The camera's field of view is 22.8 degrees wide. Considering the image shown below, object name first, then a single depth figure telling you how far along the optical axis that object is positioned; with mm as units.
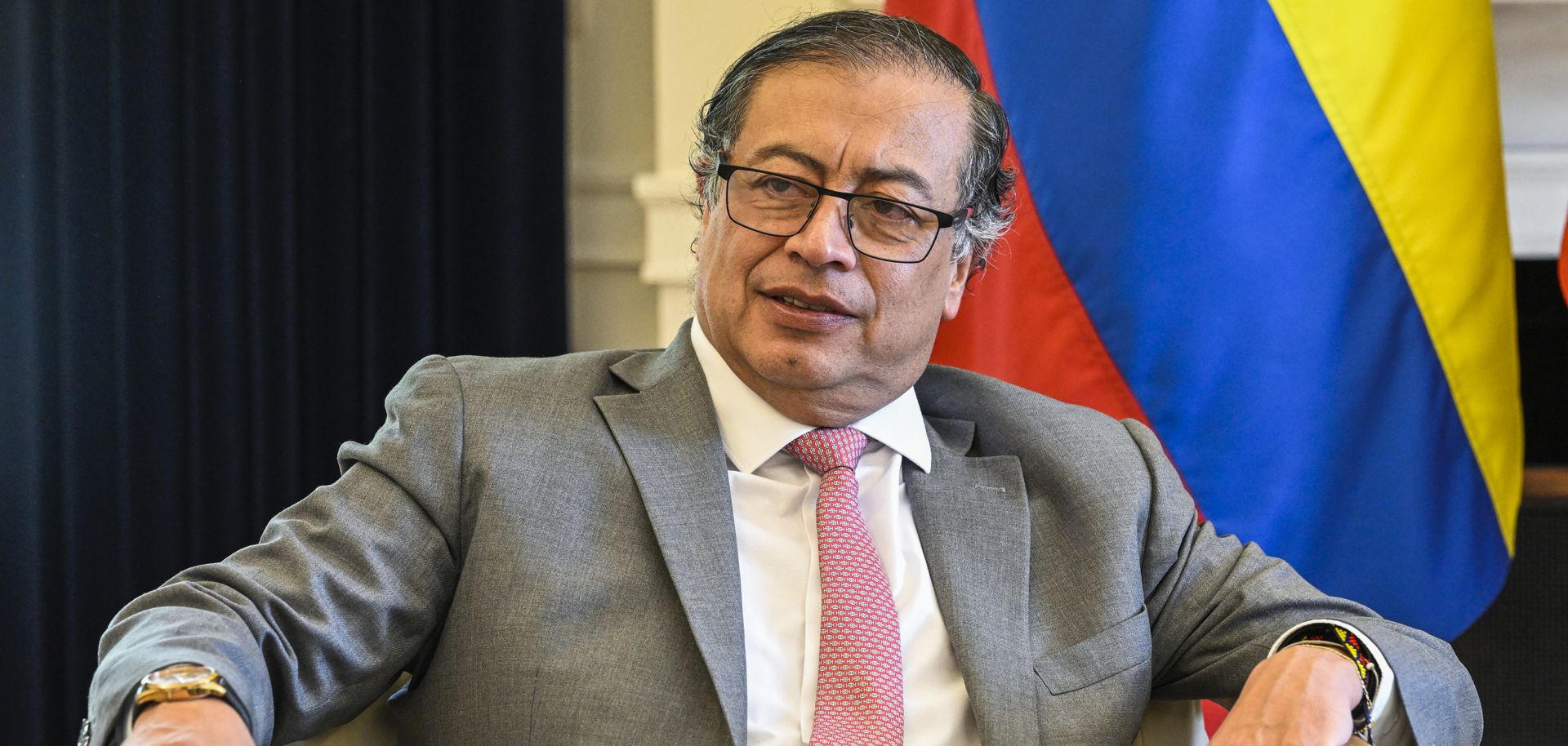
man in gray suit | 2030
